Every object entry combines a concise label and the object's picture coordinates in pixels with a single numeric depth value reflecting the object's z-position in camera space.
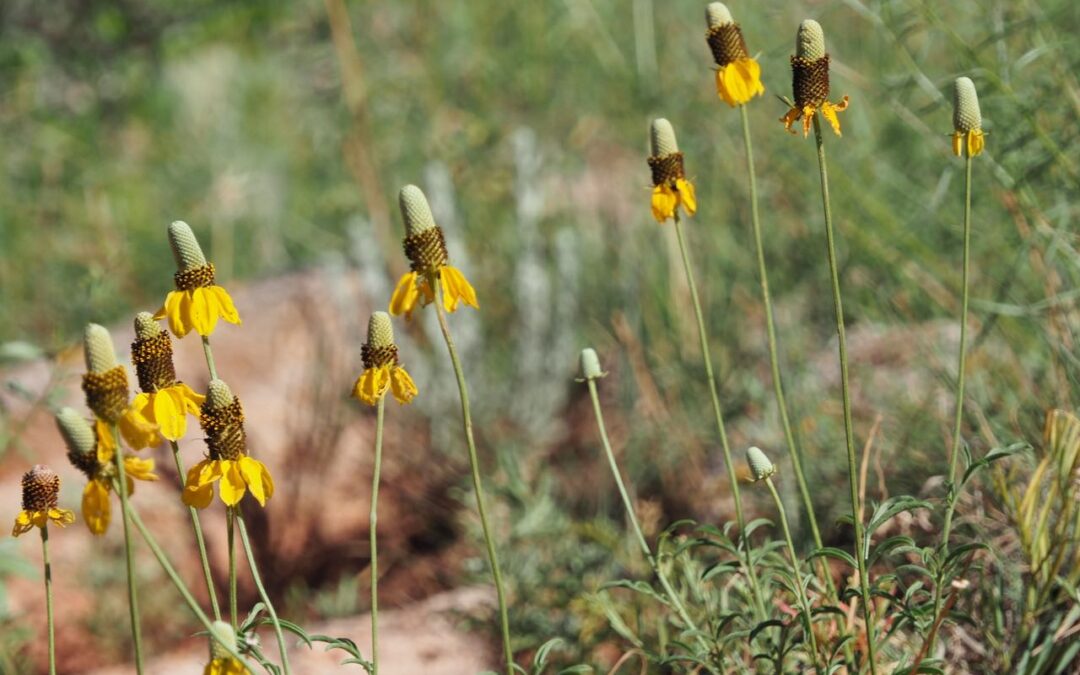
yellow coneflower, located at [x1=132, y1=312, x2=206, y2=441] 1.12
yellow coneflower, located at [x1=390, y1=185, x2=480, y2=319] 1.13
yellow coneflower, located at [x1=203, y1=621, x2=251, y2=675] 1.11
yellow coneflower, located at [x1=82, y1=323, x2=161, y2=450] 1.07
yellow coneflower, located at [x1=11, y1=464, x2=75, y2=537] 1.12
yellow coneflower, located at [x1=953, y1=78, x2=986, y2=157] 1.14
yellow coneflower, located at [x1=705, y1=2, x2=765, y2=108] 1.17
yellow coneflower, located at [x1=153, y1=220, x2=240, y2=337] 1.14
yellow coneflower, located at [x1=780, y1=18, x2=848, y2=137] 1.13
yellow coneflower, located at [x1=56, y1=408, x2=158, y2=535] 1.08
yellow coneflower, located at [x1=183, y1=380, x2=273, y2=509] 1.11
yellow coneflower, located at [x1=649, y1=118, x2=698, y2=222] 1.19
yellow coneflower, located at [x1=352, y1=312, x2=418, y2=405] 1.14
